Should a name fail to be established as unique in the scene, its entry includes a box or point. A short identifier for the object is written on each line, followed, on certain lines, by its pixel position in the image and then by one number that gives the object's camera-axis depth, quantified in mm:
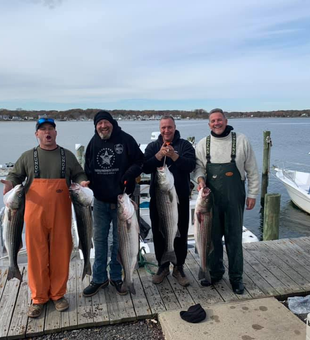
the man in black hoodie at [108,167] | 3845
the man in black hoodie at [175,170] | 3914
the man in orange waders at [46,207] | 3518
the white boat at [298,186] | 14219
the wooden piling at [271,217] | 7156
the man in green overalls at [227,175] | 3877
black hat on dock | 3481
